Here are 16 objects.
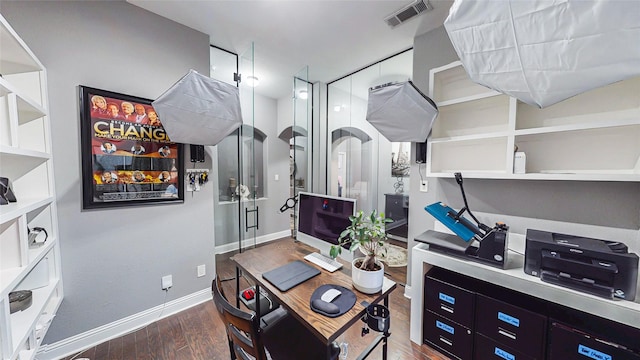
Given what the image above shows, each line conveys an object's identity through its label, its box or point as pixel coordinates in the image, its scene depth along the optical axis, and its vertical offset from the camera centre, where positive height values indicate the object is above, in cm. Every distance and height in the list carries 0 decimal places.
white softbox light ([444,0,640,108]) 77 +53
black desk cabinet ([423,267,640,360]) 120 -97
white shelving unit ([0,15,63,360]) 103 -20
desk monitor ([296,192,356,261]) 150 -37
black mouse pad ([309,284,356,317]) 109 -70
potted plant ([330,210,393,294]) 123 -46
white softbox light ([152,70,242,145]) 163 +47
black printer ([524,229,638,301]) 114 -52
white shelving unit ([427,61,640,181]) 141 +29
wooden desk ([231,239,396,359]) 101 -71
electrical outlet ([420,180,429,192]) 237 -17
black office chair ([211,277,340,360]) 87 -100
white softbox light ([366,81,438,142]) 182 +52
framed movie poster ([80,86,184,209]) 173 +13
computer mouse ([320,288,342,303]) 117 -69
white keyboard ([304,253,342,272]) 154 -68
